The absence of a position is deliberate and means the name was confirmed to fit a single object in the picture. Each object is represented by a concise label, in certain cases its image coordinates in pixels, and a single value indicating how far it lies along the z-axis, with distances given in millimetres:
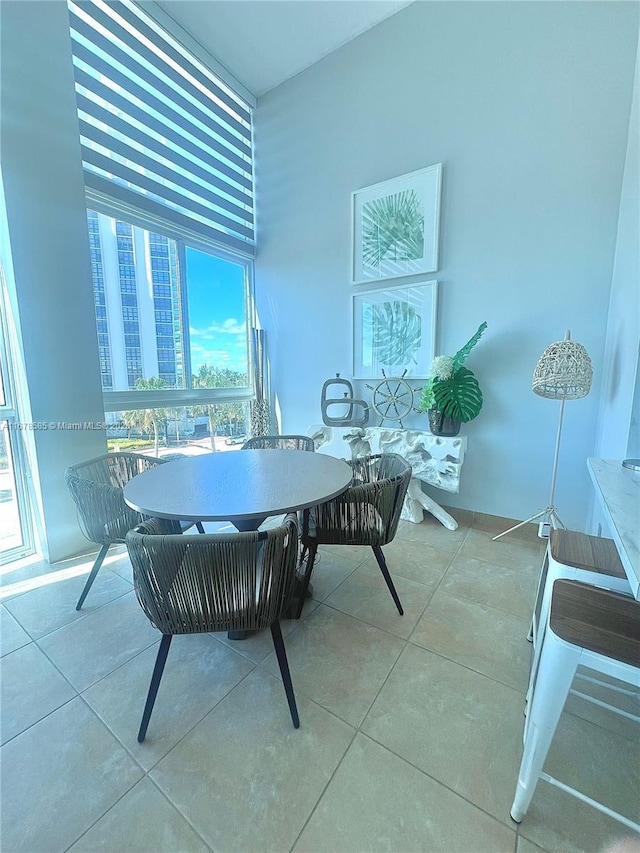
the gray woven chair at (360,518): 1464
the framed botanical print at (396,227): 2457
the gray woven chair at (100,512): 1528
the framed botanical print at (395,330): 2555
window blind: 2238
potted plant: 2270
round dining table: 1131
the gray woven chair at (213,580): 932
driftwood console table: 2335
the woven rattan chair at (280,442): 2334
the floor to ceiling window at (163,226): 2328
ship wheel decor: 2630
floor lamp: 1803
